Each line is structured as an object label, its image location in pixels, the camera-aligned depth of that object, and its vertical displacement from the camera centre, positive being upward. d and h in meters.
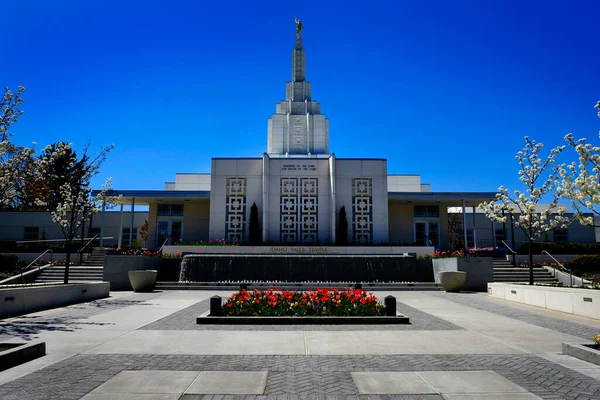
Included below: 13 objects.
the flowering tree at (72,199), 16.45 +2.33
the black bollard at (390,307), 11.30 -1.31
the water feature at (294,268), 23.31 -0.74
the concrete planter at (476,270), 21.75 -0.74
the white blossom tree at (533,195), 16.09 +2.19
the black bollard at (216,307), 11.12 -1.31
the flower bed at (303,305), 11.34 -1.30
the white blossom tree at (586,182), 9.98 +1.73
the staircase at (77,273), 22.81 -1.01
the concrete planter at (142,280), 20.16 -1.17
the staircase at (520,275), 23.42 -1.06
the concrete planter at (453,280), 20.44 -1.15
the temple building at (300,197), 31.77 +4.10
